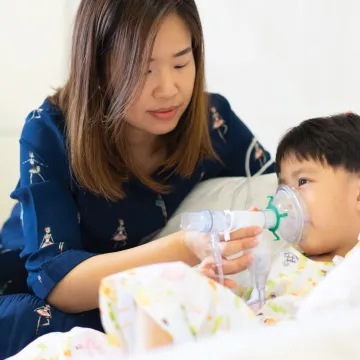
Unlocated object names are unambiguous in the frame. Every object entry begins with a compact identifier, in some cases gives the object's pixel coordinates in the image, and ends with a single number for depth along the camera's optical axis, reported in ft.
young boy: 4.16
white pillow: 5.28
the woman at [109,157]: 4.43
